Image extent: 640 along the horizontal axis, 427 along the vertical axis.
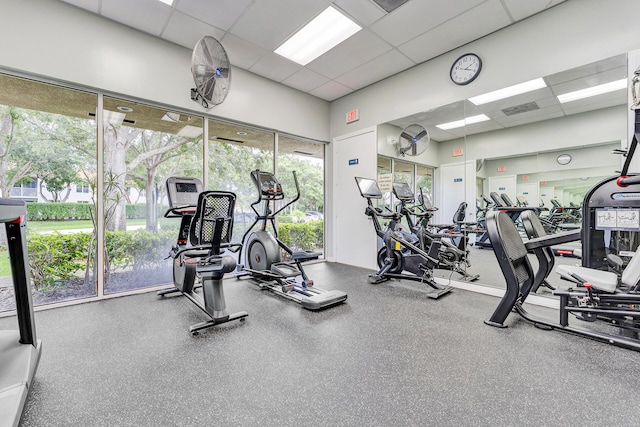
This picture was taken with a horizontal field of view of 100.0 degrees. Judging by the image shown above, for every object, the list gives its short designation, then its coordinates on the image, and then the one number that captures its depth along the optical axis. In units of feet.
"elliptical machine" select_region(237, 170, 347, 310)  10.21
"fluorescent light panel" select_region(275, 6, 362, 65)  11.16
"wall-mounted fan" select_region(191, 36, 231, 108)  9.95
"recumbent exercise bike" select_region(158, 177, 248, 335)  8.23
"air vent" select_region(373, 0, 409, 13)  10.00
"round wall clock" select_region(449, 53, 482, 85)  12.10
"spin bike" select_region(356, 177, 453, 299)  11.82
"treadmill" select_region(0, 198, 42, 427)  4.64
